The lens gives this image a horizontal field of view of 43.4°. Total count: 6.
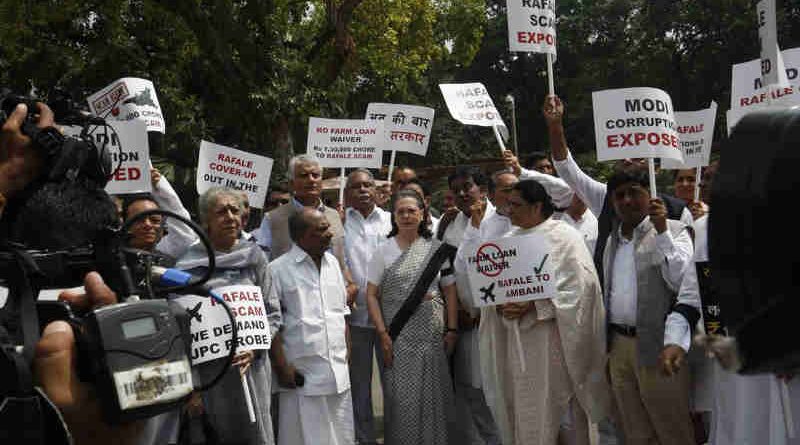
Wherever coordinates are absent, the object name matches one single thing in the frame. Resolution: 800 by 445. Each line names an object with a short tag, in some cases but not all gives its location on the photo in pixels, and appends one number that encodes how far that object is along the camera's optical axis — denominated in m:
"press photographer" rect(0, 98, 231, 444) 2.18
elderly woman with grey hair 5.38
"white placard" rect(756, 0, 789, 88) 5.36
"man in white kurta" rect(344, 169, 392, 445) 7.48
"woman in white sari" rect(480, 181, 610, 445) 6.26
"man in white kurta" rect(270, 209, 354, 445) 6.25
